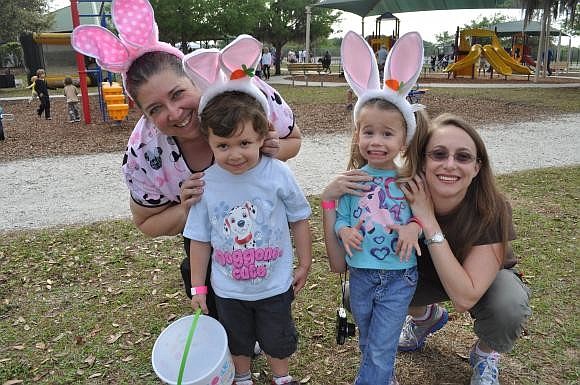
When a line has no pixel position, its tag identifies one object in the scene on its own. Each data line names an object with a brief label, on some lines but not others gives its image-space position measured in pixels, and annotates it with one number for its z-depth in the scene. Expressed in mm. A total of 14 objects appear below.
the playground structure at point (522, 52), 28047
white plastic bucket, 1943
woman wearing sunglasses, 2115
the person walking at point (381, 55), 19781
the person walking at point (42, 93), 12656
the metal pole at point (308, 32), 29292
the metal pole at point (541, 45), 21172
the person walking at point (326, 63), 29772
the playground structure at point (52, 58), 20391
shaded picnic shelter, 25453
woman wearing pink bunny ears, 2053
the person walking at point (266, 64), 25609
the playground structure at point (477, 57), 22891
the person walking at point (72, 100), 11836
